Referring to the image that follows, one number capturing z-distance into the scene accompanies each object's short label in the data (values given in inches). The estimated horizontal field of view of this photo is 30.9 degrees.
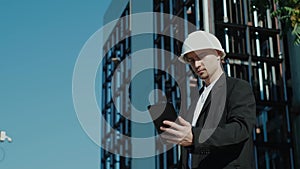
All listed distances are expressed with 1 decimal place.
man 71.5
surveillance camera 836.0
